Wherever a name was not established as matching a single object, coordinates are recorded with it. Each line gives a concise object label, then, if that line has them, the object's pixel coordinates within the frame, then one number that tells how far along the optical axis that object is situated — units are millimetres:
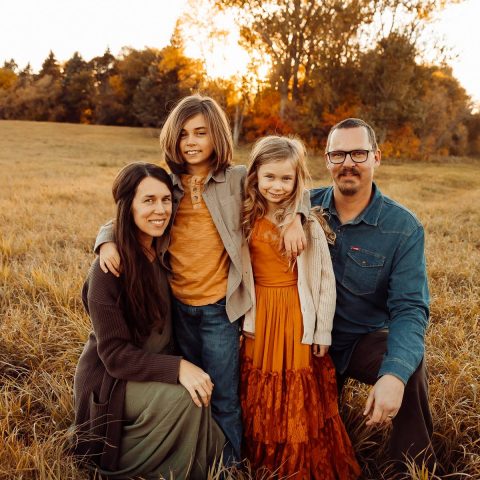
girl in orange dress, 2285
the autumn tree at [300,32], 18938
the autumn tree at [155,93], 33562
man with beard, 2186
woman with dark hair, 2111
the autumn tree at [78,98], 40188
